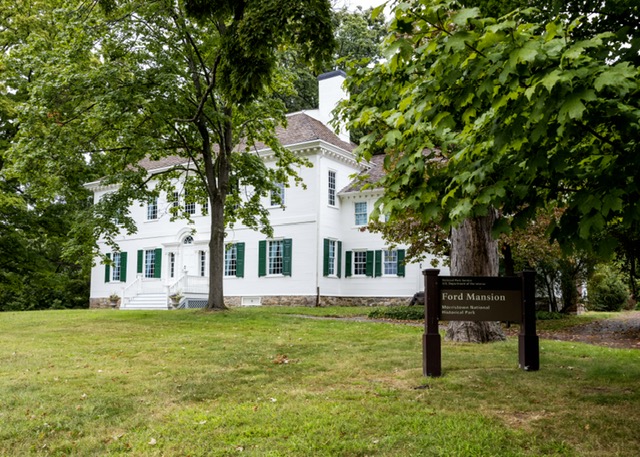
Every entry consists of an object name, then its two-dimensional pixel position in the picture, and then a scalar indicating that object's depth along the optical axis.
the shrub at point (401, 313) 17.83
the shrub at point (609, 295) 28.03
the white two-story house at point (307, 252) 24.47
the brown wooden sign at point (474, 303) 6.84
